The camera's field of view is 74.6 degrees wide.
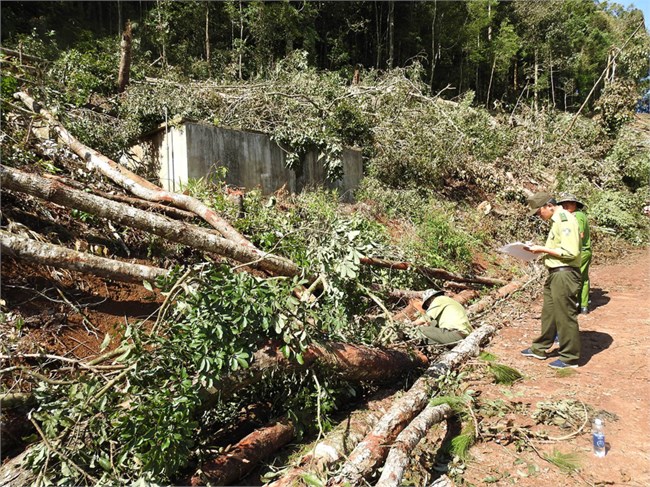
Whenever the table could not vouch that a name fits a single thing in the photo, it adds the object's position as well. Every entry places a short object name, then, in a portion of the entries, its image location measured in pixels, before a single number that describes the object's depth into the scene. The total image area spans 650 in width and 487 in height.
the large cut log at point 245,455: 2.78
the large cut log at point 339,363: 3.13
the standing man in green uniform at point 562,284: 4.28
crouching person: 4.81
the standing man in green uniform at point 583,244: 5.47
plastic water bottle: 3.03
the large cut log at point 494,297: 6.31
